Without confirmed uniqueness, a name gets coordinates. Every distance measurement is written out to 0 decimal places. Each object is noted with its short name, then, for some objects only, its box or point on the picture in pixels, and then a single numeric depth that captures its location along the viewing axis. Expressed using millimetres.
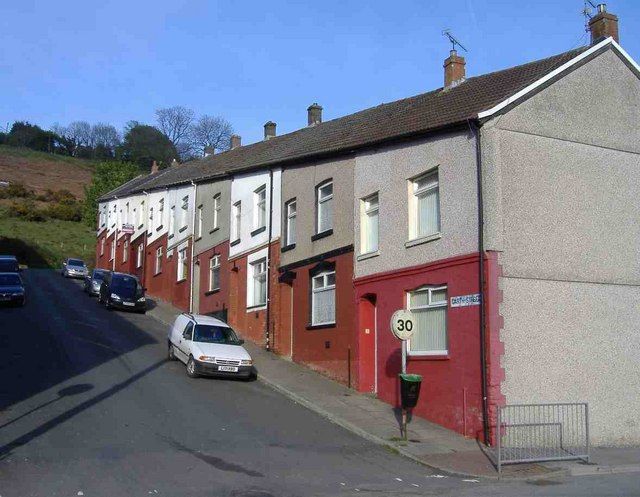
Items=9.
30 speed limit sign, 15750
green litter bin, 15578
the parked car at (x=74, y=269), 54344
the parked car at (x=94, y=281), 42438
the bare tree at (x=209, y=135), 93038
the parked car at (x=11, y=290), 35000
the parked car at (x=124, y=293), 37062
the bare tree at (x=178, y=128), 103812
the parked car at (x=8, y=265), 41812
